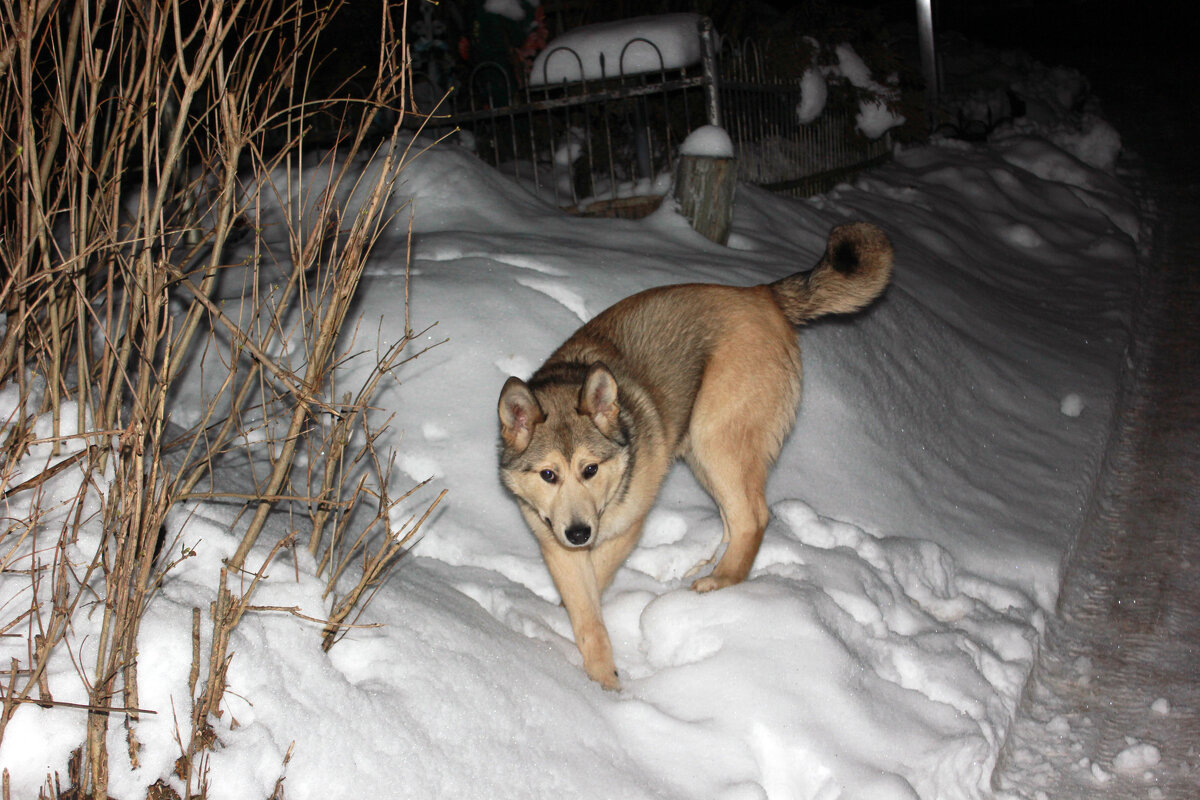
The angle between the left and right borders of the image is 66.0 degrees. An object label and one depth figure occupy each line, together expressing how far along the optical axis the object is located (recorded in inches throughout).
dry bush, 88.6
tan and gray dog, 144.9
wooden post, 265.9
